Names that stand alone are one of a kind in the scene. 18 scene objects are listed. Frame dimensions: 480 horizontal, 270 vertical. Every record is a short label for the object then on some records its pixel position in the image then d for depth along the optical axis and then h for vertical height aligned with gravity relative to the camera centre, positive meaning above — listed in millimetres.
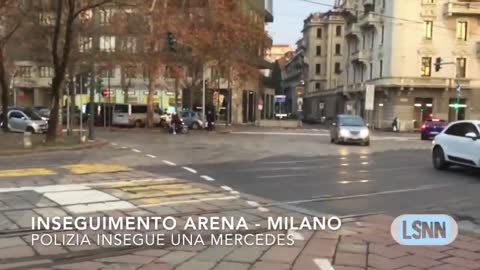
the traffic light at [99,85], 37625 +1060
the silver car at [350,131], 31781 -1269
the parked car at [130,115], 52125 -1045
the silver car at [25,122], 37719 -1271
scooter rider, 41669 -1253
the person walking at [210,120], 47531 -1230
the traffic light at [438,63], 51472 +3655
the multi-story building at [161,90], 52338 +1556
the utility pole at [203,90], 49575 +1072
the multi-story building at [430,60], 65188 +5058
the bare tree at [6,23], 28812 +4114
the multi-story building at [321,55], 116575 +9993
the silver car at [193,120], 50906 -1335
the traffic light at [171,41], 33553 +3359
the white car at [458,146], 17016 -1078
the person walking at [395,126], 63681 -1943
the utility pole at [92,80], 29247 +1048
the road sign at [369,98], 54003 +746
